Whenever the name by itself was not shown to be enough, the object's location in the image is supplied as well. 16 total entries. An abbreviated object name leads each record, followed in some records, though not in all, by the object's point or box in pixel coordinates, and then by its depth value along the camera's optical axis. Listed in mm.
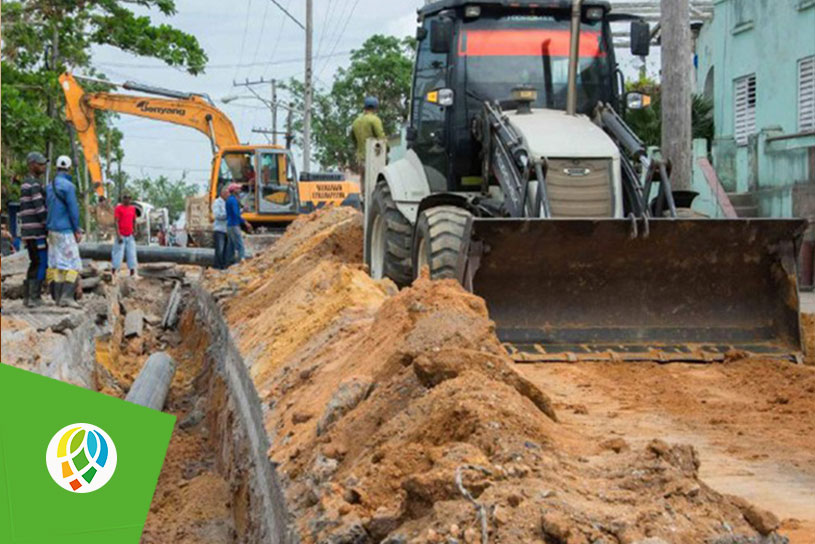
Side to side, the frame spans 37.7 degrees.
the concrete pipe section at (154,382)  11469
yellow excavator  26938
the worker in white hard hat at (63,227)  12883
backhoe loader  9008
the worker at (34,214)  13133
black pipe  23578
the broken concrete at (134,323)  18312
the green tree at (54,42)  22828
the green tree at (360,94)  51062
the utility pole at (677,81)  11820
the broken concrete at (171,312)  19875
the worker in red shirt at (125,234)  20969
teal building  19109
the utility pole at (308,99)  43531
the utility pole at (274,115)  73000
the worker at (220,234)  20656
